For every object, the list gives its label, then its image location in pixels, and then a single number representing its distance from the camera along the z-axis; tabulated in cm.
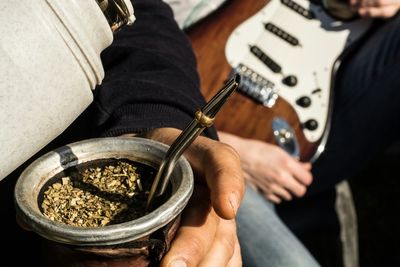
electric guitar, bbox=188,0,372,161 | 178
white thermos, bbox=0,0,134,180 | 64
